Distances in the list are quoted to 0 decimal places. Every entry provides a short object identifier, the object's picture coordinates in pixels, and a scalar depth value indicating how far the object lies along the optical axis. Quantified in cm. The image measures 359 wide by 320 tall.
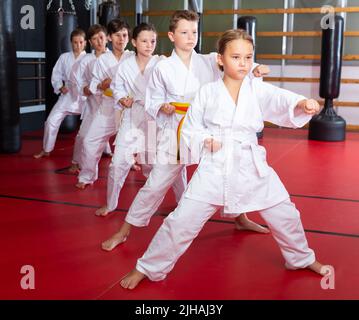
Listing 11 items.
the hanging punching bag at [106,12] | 728
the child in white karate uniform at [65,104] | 554
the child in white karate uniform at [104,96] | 393
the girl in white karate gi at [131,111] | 337
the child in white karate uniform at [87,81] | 466
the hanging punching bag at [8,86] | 562
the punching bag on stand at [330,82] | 698
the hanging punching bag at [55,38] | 697
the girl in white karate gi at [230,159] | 227
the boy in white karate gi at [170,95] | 283
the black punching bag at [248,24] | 711
